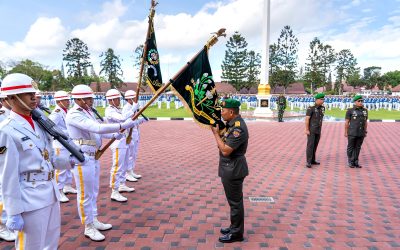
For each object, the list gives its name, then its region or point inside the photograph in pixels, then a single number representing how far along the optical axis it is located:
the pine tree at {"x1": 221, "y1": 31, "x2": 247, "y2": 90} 56.25
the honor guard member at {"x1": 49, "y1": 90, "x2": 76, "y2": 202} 5.47
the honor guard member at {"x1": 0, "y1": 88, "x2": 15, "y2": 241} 3.90
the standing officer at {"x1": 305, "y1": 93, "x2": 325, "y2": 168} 7.68
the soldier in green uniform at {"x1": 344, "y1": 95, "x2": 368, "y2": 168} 7.61
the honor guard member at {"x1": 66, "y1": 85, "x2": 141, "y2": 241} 3.75
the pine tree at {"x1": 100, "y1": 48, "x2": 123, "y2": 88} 56.22
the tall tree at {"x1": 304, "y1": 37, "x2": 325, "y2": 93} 60.44
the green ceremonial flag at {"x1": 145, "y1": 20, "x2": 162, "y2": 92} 5.12
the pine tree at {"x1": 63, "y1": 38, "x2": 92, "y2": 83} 57.56
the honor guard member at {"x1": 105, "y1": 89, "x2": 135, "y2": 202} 5.30
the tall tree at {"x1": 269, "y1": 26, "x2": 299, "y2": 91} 56.66
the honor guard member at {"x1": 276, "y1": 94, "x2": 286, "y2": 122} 17.64
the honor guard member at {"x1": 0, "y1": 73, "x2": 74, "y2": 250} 2.31
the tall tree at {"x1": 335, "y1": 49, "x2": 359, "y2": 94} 74.19
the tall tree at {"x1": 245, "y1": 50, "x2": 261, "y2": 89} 58.47
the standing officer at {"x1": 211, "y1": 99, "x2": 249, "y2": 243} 3.56
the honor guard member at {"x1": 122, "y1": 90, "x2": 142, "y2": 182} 6.34
